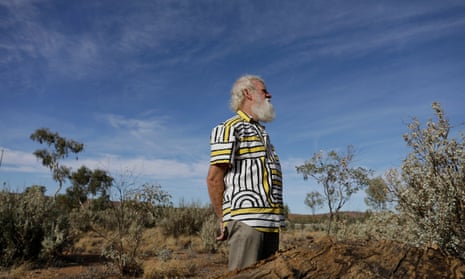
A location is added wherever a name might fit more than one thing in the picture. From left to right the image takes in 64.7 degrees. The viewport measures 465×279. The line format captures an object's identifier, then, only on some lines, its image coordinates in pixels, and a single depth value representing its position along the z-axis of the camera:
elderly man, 2.63
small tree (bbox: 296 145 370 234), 9.28
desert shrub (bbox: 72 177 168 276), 7.14
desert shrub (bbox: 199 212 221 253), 10.00
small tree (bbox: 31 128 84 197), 27.02
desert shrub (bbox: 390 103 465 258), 4.29
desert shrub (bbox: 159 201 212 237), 12.53
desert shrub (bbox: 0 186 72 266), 7.57
